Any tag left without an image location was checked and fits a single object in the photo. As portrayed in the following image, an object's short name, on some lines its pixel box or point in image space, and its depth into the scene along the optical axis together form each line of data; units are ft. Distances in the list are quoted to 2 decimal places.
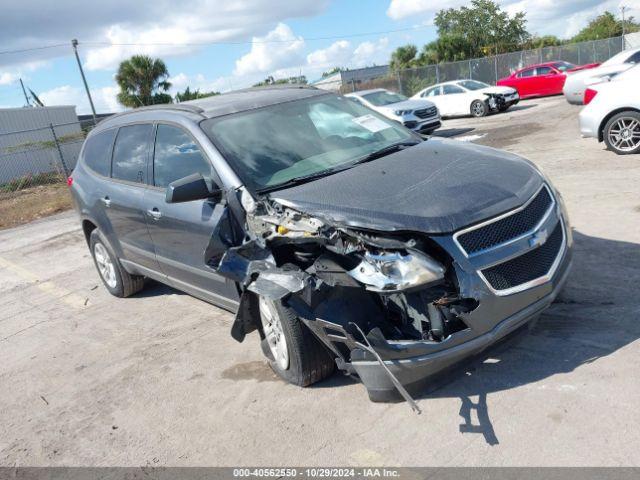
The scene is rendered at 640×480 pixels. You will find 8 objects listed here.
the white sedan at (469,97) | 65.05
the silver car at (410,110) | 51.67
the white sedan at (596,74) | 48.70
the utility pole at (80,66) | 105.56
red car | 75.56
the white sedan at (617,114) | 27.53
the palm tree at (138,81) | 104.06
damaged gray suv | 9.69
